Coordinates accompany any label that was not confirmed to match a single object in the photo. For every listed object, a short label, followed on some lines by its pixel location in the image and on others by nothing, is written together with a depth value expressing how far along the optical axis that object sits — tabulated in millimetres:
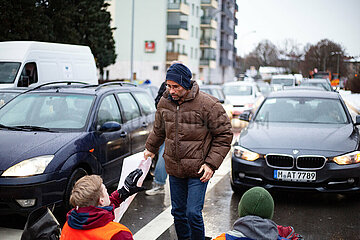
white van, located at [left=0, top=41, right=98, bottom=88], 13984
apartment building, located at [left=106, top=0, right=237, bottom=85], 56062
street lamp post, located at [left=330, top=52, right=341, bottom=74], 87738
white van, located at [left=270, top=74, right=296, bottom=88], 36366
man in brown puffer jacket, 3988
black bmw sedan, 6125
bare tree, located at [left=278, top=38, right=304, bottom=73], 108000
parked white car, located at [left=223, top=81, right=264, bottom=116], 20281
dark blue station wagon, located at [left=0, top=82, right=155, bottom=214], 4980
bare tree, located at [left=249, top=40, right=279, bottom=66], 110062
